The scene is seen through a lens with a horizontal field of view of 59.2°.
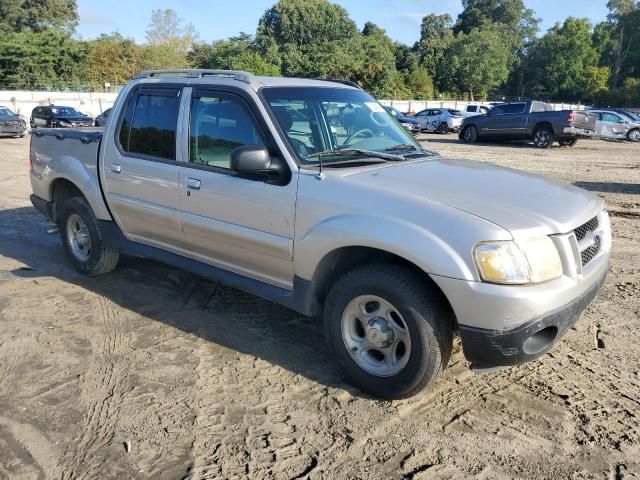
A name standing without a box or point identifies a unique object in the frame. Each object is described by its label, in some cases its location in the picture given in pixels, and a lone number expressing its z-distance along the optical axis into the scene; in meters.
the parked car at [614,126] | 26.08
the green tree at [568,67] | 76.62
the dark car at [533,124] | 20.70
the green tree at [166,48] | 69.25
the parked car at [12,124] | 23.72
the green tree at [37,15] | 71.69
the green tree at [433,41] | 78.75
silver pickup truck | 3.04
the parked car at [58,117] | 26.55
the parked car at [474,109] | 34.77
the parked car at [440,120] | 31.08
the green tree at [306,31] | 70.75
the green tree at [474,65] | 76.25
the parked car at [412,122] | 28.67
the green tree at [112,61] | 61.00
